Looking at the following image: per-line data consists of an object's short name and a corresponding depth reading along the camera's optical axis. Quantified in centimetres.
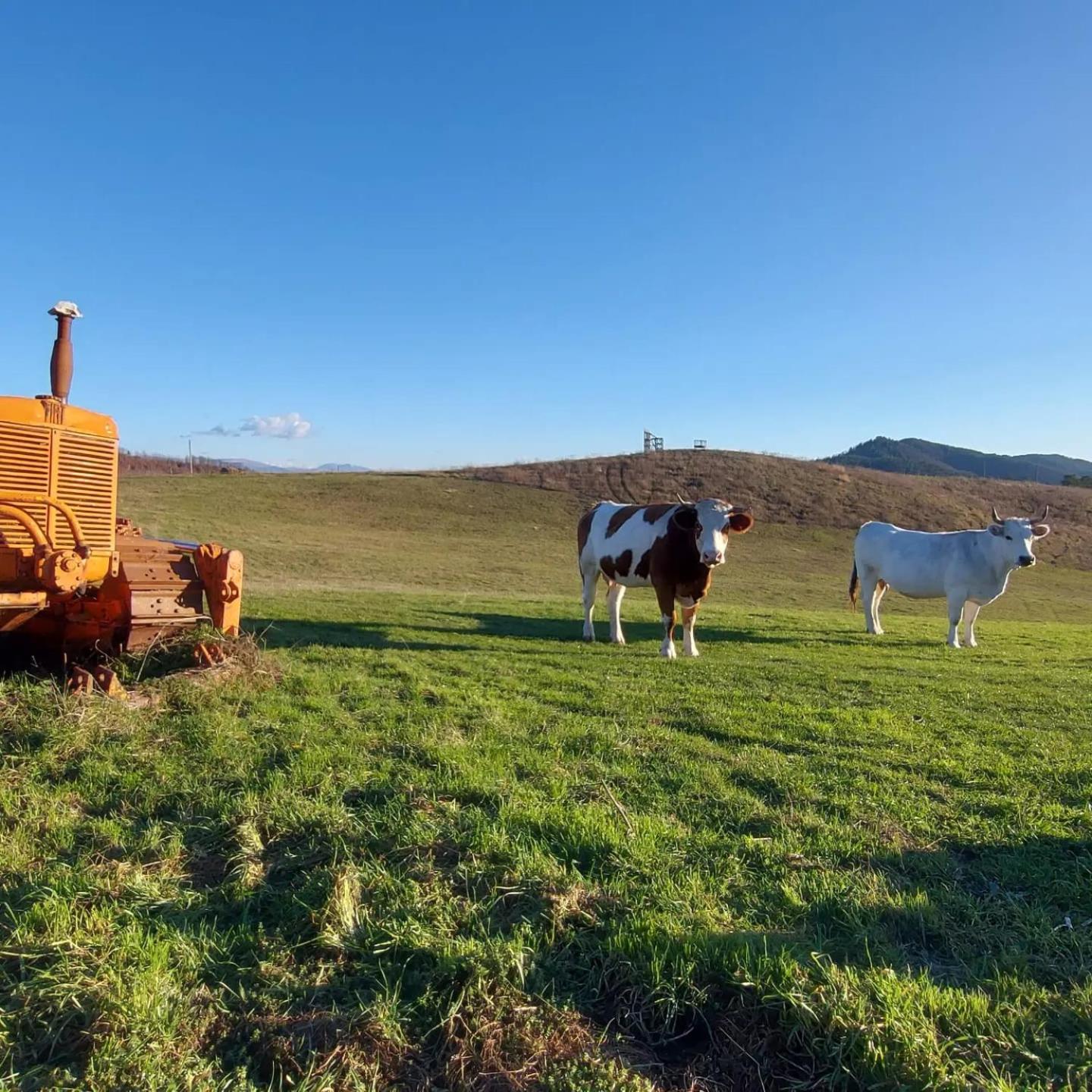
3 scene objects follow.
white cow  1324
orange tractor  589
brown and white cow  1045
